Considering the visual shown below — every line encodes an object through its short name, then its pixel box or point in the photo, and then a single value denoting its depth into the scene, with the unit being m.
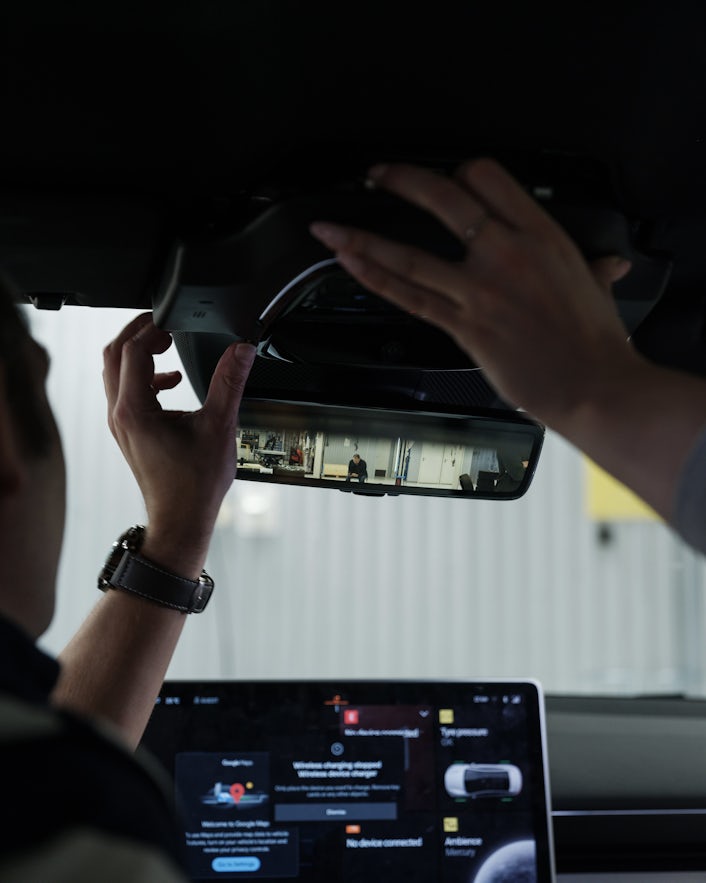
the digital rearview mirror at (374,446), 1.14
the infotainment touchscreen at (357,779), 1.37
